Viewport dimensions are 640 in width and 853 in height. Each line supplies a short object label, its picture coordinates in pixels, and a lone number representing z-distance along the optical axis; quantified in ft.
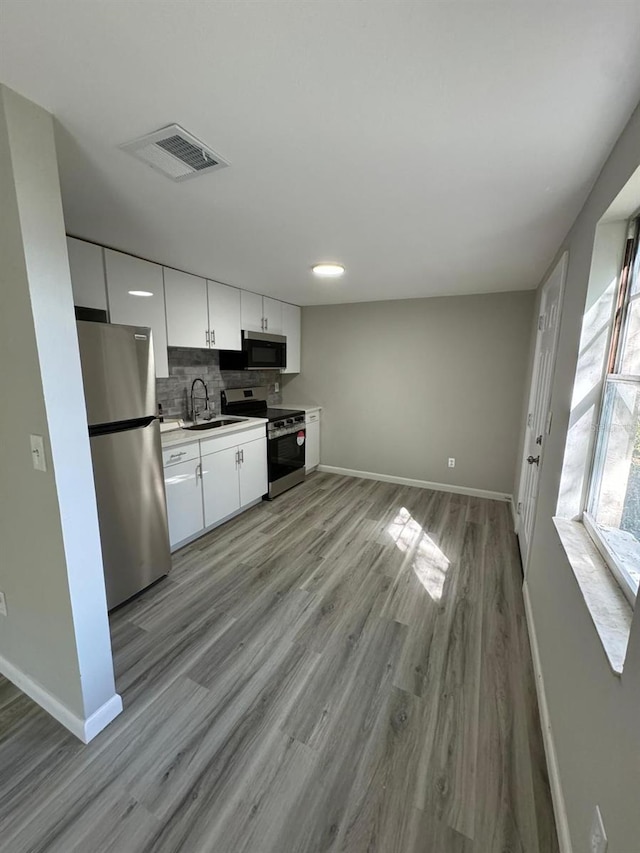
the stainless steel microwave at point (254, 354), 12.49
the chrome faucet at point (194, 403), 11.76
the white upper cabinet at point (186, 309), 9.68
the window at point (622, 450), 4.12
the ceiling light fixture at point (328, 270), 9.27
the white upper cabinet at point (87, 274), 7.39
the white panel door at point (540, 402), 7.51
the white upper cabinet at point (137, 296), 8.20
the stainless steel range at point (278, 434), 12.96
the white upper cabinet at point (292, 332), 14.82
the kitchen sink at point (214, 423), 10.98
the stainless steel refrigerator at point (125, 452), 6.25
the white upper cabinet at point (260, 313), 12.51
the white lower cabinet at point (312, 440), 15.31
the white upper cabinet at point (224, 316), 11.11
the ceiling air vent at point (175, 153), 4.11
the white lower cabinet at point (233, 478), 10.11
